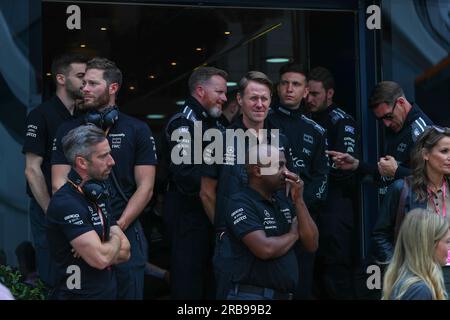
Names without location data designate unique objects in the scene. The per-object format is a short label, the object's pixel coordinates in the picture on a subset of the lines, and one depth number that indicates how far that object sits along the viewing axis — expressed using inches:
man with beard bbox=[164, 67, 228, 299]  586.6
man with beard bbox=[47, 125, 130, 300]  464.8
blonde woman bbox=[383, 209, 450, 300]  396.5
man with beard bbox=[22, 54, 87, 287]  569.9
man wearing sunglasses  599.5
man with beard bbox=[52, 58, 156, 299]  541.3
